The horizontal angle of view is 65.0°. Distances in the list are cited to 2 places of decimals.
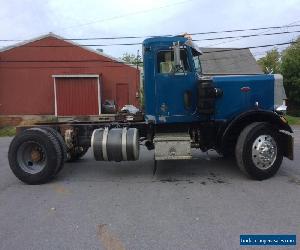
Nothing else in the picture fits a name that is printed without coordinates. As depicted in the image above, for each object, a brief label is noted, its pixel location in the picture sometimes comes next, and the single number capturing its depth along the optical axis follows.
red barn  17.46
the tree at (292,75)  18.26
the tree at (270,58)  31.63
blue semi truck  4.63
